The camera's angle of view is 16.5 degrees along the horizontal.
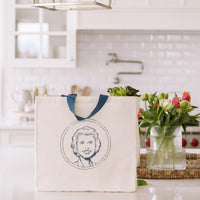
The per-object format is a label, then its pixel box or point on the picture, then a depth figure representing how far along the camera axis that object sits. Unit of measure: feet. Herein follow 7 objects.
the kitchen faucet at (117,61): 21.84
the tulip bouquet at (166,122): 9.48
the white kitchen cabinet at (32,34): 20.64
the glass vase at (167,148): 9.49
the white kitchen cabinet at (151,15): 19.72
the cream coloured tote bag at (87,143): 8.78
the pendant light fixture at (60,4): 9.46
